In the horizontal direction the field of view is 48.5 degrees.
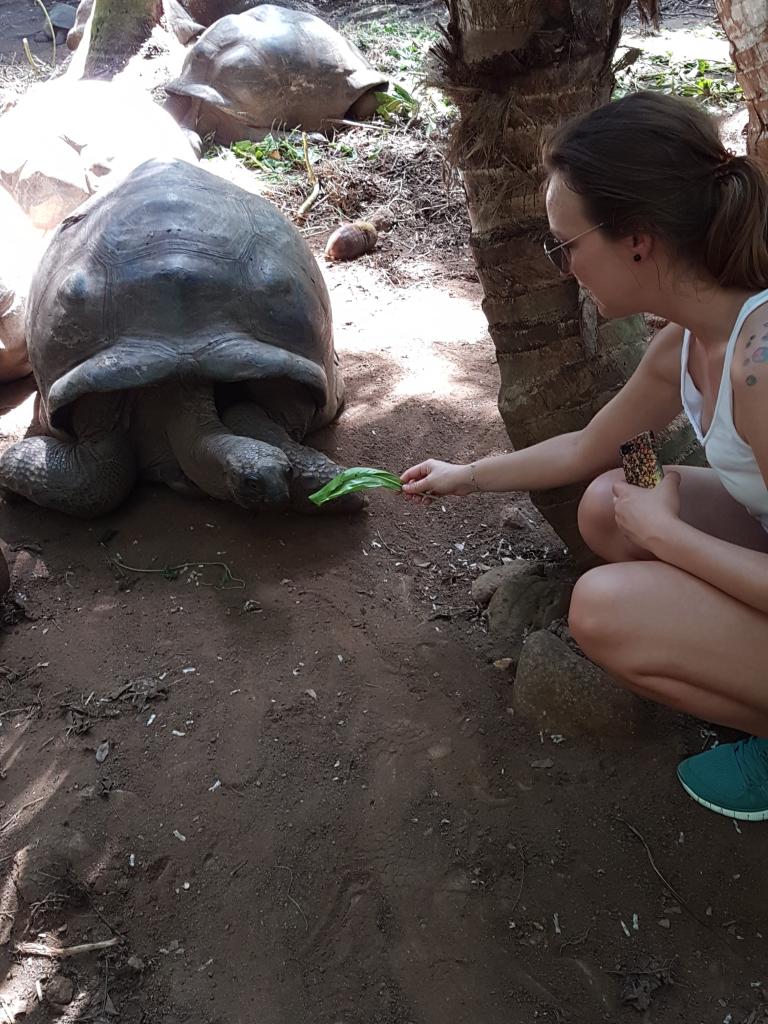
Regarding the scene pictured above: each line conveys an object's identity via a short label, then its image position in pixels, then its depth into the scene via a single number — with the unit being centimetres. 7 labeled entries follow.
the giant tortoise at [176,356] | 318
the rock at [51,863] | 191
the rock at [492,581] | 273
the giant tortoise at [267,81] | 720
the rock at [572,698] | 213
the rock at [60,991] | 174
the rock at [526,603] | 257
